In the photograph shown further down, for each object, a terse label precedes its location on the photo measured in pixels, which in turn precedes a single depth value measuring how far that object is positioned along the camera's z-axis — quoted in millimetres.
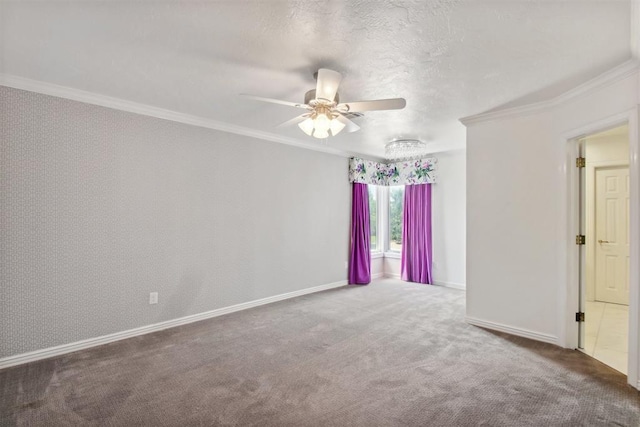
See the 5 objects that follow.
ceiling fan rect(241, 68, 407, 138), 2420
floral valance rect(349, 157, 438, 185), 6090
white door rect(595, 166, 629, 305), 4715
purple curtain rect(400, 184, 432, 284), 6168
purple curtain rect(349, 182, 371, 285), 6098
